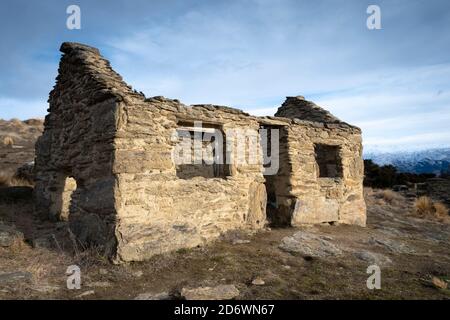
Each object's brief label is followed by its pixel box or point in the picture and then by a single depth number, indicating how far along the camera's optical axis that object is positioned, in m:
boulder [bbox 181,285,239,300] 4.08
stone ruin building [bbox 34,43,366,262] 5.64
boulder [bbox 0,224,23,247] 5.84
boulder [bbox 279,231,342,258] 6.32
